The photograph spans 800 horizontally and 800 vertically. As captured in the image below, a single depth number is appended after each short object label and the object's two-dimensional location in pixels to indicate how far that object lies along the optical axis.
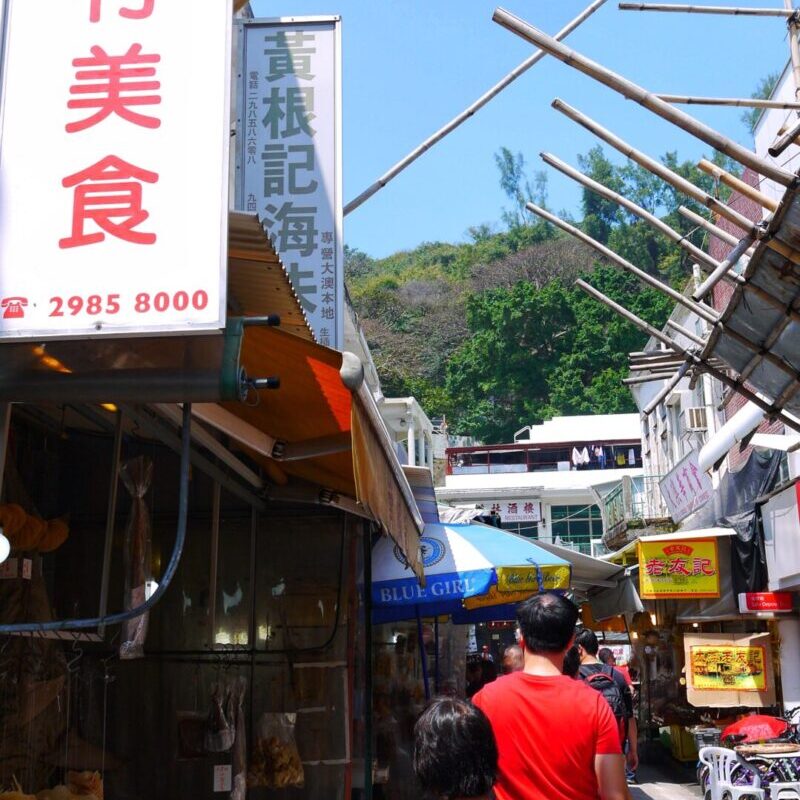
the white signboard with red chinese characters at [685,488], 20.11
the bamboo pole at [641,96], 5.78
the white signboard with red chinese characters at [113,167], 3.38
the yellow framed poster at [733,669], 13.95
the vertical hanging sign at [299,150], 7.87
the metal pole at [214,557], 6.92
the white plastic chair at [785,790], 9.41
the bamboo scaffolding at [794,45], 8.23
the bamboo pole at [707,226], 7.67
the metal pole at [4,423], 3.79
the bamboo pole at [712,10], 7.52
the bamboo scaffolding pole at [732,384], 8.80
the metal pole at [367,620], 8.26
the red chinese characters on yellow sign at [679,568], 15.16
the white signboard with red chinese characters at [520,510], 45.69
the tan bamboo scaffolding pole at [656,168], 6.77
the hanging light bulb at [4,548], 3.64
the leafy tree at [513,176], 98.38
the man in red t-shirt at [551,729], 3.58
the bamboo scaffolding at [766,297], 7.05
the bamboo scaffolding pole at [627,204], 8.34
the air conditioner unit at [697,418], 21.42
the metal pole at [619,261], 9.35
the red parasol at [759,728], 10.27
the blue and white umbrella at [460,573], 8.48
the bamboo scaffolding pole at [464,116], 8.79
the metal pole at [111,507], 5.02
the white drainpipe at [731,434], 11.12
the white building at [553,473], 45.62
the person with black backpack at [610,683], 6.27
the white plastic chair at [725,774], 9.76
